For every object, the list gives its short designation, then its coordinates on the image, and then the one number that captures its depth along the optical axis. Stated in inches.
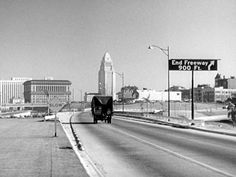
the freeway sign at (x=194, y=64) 1797.5
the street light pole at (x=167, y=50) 1887.6
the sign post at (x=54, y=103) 956.6
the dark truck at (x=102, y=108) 1892.2
